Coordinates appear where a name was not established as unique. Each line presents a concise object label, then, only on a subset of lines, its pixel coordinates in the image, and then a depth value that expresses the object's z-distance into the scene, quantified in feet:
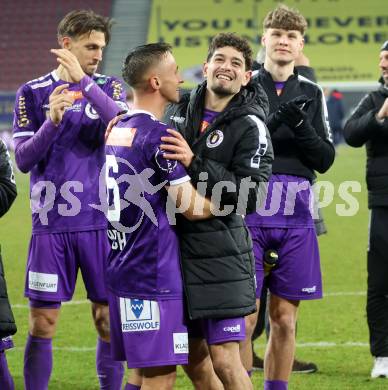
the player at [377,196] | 41.73
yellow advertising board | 224.33
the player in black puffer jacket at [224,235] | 26.94
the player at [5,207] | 28.99
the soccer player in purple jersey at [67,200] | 34.50
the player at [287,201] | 35.24
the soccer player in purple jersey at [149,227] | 26.40
